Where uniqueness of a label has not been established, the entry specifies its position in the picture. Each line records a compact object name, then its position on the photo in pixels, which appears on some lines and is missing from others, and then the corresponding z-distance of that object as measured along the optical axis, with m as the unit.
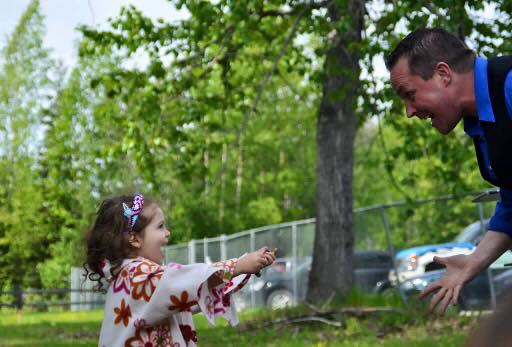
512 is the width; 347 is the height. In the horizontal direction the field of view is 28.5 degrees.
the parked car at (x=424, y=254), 14.42
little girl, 3.83
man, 2.90
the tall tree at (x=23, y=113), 35.47
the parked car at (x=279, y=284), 20.88
